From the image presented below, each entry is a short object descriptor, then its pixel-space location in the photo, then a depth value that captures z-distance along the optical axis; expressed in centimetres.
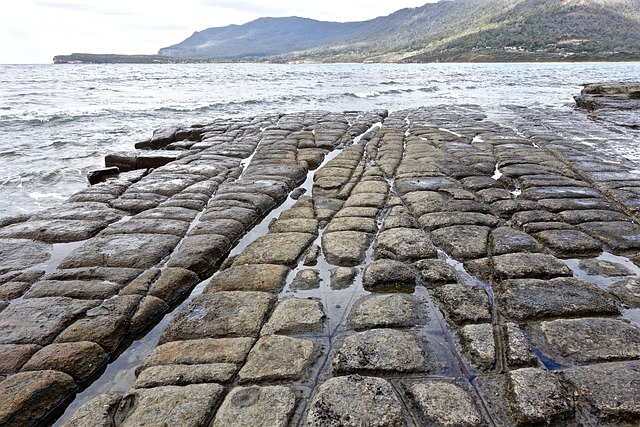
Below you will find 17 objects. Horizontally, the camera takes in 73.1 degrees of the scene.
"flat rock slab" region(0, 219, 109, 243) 386
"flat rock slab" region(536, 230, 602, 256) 321
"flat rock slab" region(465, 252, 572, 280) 283
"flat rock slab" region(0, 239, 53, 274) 333
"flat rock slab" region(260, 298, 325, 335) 238
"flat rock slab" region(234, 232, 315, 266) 323
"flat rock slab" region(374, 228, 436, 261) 318
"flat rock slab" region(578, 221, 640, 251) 325
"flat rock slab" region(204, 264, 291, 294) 285
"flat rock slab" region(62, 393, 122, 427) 179
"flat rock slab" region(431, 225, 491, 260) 319
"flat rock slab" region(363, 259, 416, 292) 279
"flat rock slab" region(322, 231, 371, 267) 319
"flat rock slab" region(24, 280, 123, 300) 282
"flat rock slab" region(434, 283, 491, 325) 238
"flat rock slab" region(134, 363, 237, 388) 199
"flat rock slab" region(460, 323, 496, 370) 204
